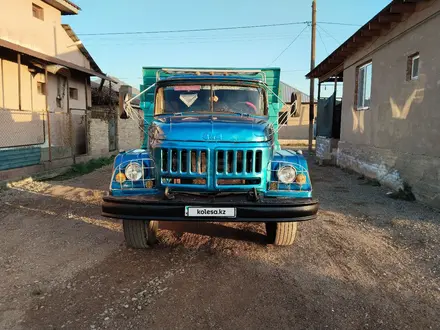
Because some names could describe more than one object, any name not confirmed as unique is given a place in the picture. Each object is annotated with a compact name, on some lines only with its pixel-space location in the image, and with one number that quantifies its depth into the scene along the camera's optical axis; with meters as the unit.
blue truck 3.66
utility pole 18.62
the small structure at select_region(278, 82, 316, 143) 31.97
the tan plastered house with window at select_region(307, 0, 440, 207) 6.83
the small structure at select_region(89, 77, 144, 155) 14.32
